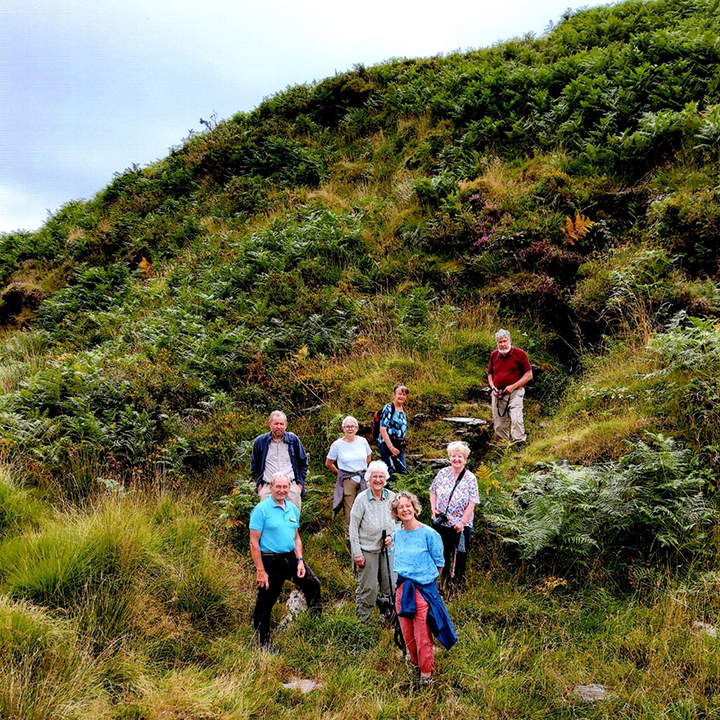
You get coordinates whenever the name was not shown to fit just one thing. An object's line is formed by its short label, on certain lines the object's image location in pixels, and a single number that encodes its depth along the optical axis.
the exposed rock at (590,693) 4.02
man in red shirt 7.61
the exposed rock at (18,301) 16.22
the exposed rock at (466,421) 7.89
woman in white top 6.54
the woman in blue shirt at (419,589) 4.39
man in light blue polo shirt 5.08
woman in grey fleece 5.36
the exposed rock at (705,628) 4.27
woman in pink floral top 5.58
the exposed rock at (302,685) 4.39
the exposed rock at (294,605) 5.49
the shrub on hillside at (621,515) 5.28
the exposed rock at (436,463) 7.22
